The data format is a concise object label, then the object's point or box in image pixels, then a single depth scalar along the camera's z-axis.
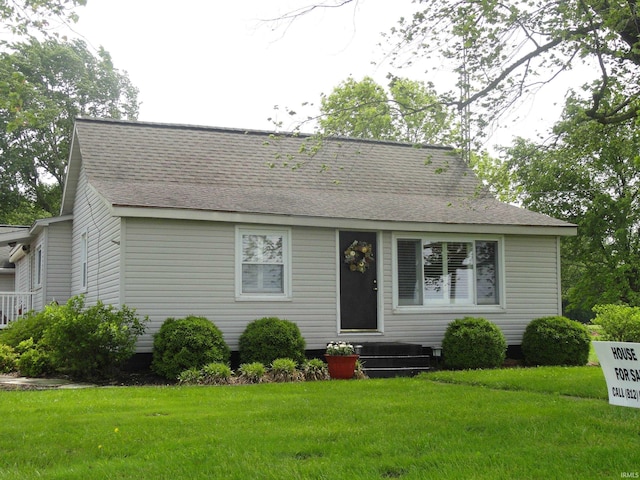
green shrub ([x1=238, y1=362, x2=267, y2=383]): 12.08
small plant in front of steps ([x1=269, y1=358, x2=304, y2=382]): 12.24
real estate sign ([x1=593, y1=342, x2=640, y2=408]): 7.61
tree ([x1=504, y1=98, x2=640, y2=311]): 27.41
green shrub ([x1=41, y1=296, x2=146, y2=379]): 12.16
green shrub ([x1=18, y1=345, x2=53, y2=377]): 13.07
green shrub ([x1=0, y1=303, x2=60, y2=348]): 14.53
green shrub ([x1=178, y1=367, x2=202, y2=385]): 11.77
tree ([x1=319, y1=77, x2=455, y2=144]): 10.41
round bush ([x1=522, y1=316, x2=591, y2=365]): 14.95
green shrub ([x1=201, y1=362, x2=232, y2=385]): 11.88
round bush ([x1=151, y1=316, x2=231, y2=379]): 12.14
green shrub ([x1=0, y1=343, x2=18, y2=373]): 13.79
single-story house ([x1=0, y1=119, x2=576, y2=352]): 13.34
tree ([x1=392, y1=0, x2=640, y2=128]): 9.76
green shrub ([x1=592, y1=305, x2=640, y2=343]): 19.04
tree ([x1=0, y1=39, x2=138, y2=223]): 37.28
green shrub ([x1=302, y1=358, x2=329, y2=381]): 12.60
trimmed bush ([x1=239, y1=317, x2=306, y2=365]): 12.99
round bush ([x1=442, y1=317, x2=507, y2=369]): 14.23
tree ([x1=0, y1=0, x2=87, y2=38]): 8.73
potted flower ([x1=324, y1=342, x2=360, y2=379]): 12.61
